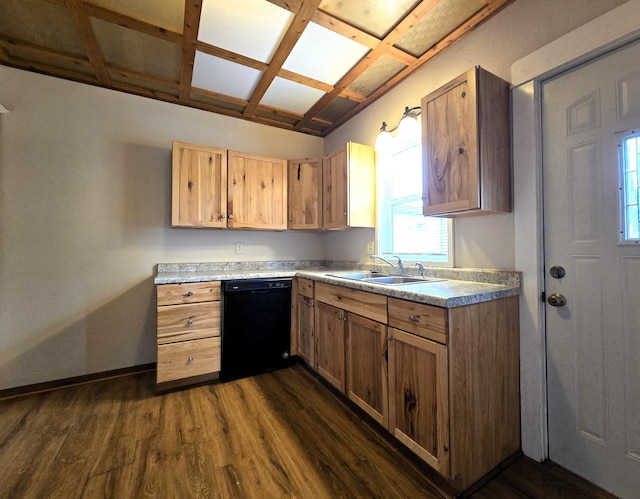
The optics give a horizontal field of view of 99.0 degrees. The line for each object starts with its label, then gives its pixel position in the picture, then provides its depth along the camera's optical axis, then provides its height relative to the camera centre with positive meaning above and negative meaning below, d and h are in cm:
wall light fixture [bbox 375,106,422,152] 204 +96
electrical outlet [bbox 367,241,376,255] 273 +4
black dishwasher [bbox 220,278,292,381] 237 -67
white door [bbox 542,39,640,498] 122 -14
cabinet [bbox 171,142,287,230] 250 +63
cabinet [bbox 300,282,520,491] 125 -66
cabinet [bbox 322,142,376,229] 259 +63
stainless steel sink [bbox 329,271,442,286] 205 -22
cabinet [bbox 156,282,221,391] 216 -66
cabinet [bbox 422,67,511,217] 147 +60
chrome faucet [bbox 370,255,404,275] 227 -13
